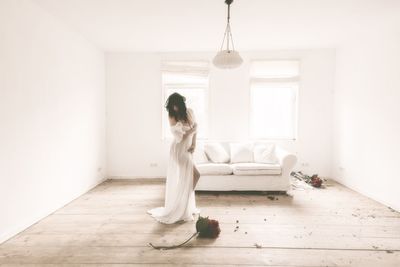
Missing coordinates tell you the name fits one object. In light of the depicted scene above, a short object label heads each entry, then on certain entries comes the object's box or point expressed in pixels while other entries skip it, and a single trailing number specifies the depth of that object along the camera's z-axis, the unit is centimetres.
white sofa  447
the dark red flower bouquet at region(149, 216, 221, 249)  280
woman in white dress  335
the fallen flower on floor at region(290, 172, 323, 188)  492
